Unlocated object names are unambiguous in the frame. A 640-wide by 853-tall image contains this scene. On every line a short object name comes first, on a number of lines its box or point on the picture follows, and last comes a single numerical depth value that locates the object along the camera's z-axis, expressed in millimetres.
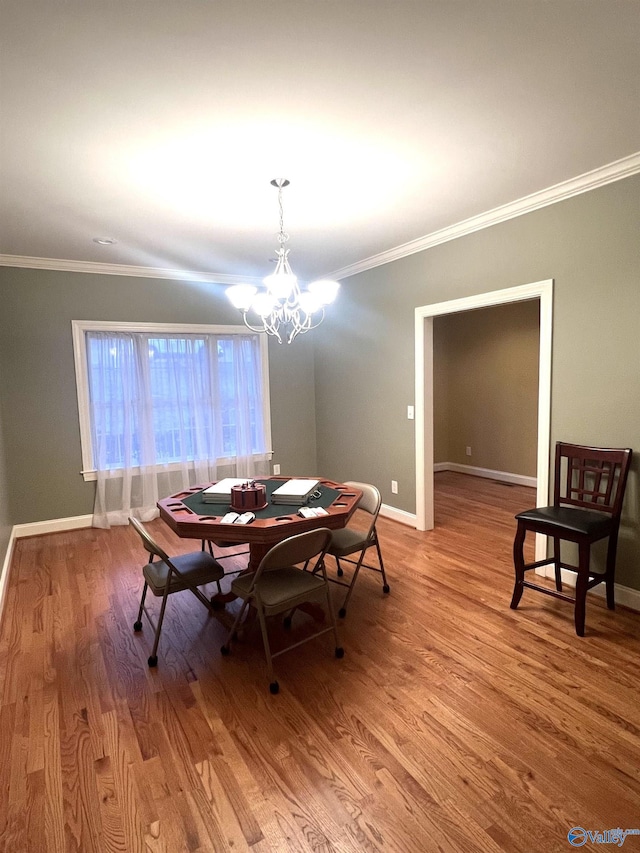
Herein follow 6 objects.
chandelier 2869
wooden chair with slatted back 2635
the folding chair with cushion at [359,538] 2969
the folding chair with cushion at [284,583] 2252
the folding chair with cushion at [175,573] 2473
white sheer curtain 4746
